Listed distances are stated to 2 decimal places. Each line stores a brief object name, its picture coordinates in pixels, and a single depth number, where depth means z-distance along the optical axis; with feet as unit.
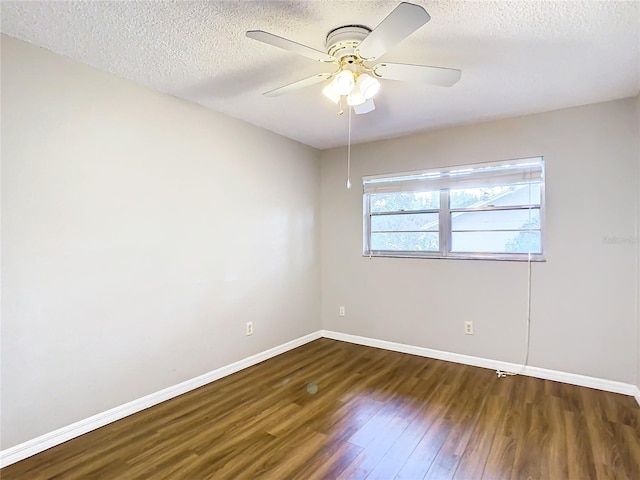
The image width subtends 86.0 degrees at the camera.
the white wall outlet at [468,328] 11.06
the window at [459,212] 10.28
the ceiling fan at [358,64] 5.10
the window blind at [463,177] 10.23
